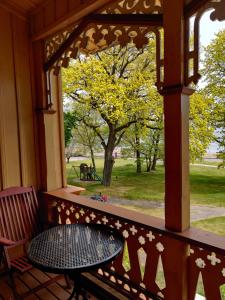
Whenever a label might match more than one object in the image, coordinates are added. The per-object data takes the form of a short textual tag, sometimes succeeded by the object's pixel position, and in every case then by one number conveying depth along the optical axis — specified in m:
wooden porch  1.66
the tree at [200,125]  7.44
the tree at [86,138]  10.23
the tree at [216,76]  6.96
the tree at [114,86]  8.22
